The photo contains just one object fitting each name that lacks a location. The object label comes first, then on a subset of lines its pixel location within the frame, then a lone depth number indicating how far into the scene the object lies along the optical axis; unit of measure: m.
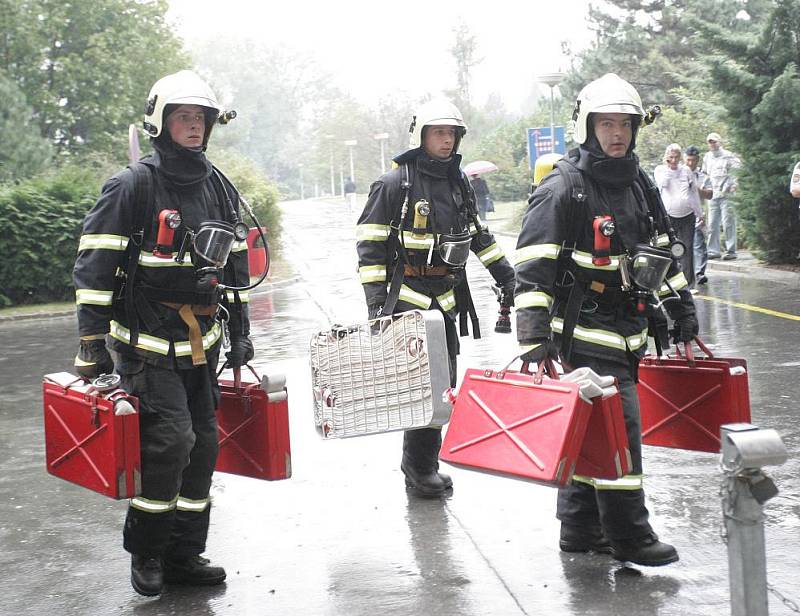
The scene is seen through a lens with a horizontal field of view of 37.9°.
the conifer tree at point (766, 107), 15.02
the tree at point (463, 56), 70.88
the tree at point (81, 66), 34.38
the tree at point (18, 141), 29.14
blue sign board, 29.98
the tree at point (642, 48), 38.38
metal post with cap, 3.20
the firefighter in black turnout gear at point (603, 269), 4.76
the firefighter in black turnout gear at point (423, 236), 6.08
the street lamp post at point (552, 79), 28.19
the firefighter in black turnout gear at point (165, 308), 4.71
